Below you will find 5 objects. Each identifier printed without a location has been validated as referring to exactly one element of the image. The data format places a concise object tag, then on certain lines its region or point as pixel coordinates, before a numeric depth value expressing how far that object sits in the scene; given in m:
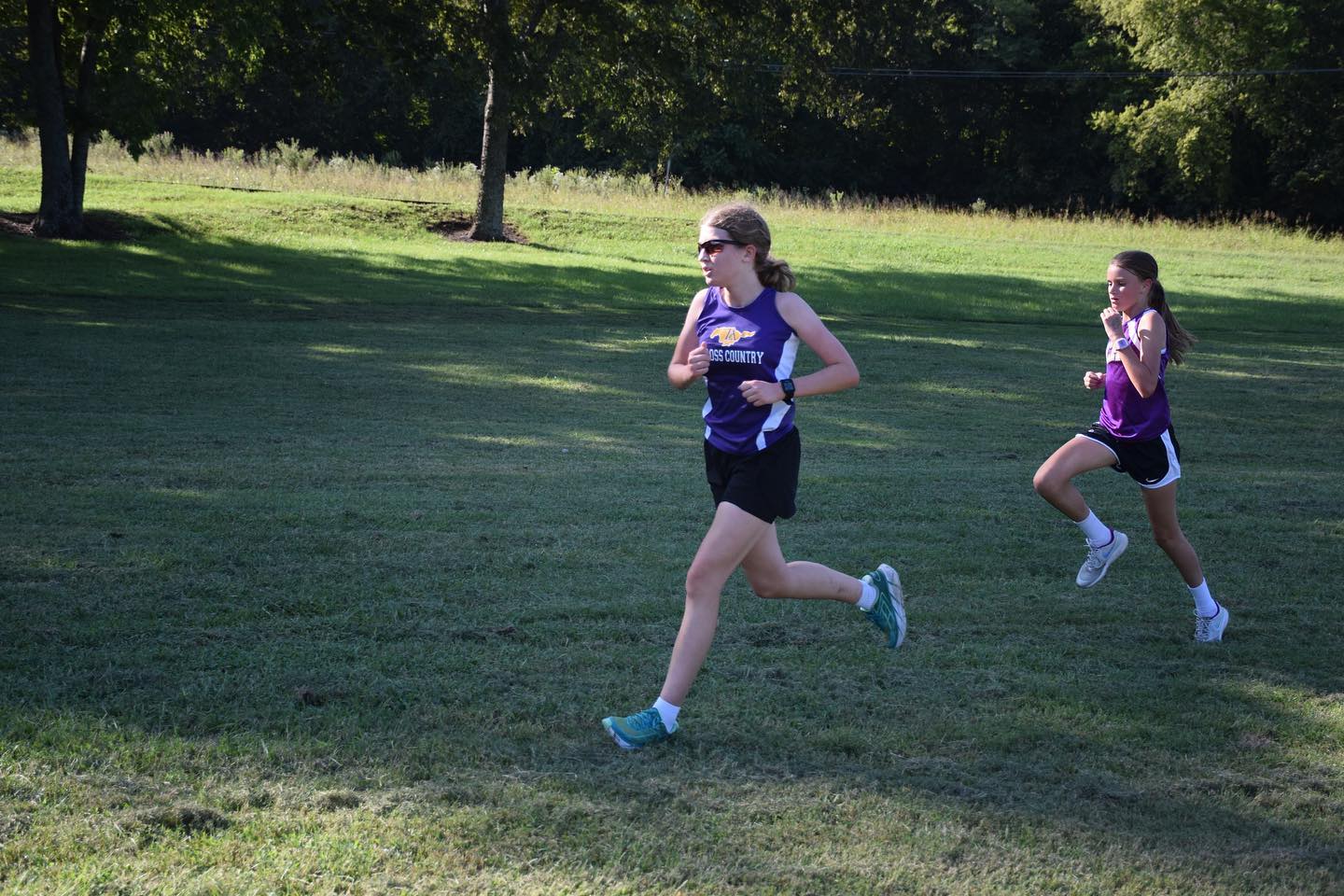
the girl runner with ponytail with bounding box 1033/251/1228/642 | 6.15
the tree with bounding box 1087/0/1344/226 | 47.75
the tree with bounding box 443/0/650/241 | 23.69
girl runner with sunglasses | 4.60
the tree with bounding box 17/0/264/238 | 23.14
